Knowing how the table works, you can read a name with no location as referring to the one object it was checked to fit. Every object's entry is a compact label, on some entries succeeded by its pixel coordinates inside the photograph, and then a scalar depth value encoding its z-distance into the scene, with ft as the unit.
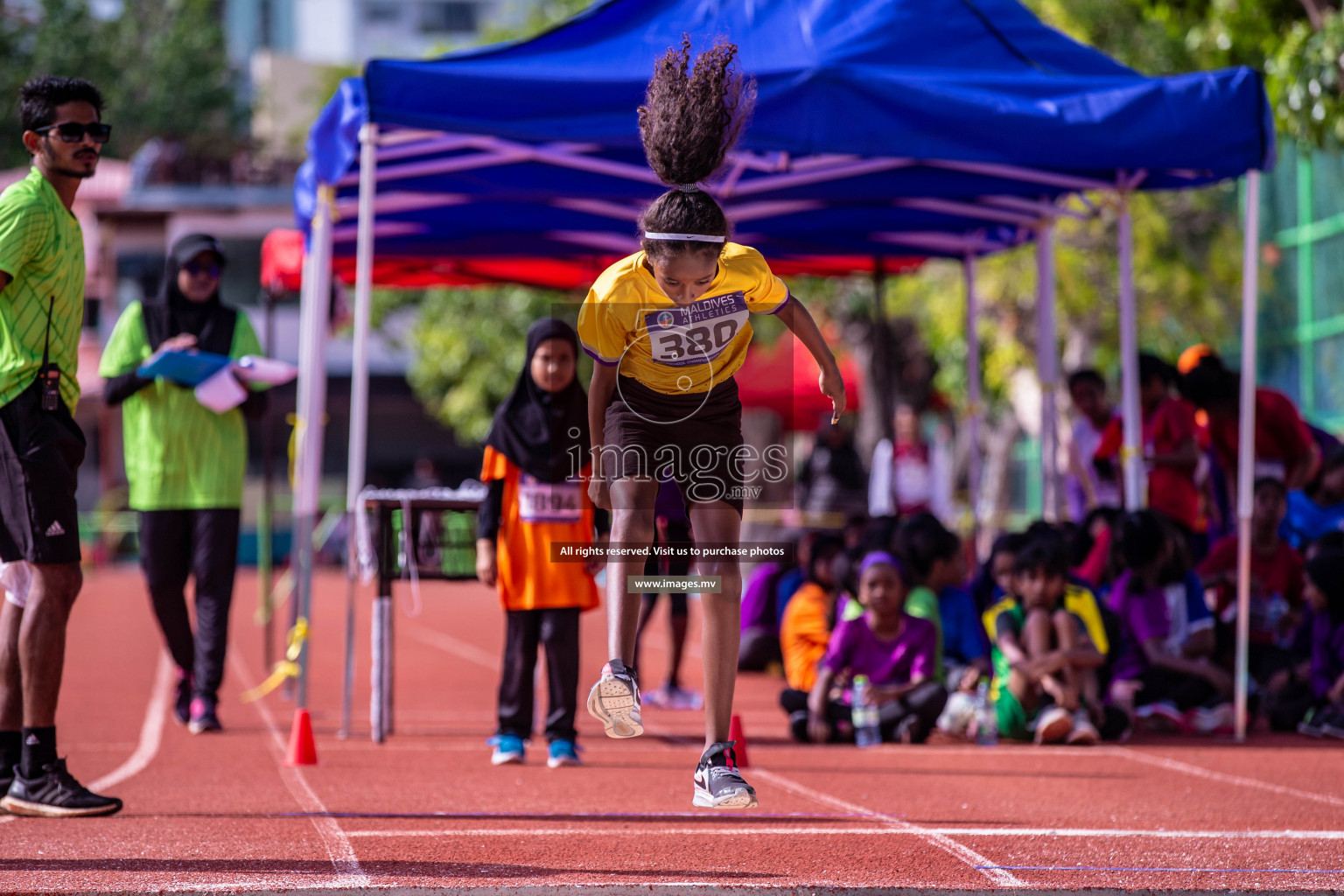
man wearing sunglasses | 34.37
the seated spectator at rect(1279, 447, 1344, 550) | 61.93
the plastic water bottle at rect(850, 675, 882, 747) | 52.16
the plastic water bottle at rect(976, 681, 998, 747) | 52.54
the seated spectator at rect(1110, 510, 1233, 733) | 54.60
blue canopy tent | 47.11
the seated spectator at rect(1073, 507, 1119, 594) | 56.80
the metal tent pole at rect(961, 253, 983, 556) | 73.67
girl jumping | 29.78
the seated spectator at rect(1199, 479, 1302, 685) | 57.11
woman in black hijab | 51.60
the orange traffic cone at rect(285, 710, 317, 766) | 45.39
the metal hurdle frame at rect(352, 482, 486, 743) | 49.98
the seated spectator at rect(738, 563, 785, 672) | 72.79
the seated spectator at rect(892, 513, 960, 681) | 55.88
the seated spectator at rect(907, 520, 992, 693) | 55.88
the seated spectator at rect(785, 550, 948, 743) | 51.67
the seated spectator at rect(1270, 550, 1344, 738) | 54.49
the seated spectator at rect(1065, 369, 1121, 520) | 63.46
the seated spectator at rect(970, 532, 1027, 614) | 54.70
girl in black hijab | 46.21
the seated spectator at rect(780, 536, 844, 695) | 58.13
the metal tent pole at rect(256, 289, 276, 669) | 70.90
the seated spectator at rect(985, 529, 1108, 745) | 51.16
